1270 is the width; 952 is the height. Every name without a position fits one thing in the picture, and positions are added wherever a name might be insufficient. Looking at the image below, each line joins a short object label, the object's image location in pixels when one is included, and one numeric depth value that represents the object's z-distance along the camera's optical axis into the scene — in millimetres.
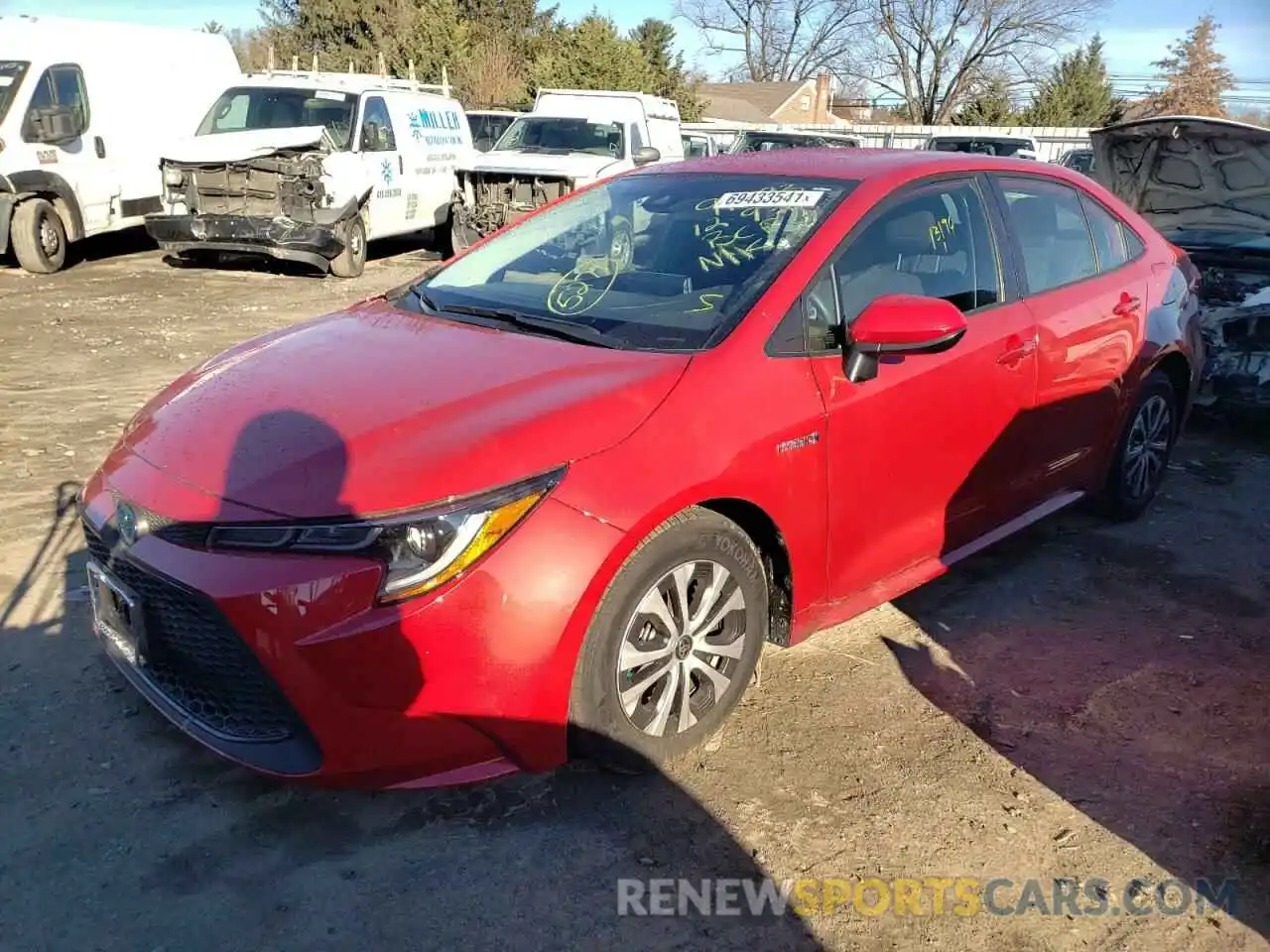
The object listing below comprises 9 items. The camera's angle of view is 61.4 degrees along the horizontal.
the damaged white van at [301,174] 11375
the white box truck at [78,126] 11305
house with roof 50219
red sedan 2510
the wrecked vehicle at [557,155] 12438
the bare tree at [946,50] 48344
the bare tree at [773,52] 58094
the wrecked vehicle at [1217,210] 6176
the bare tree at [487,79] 30719
